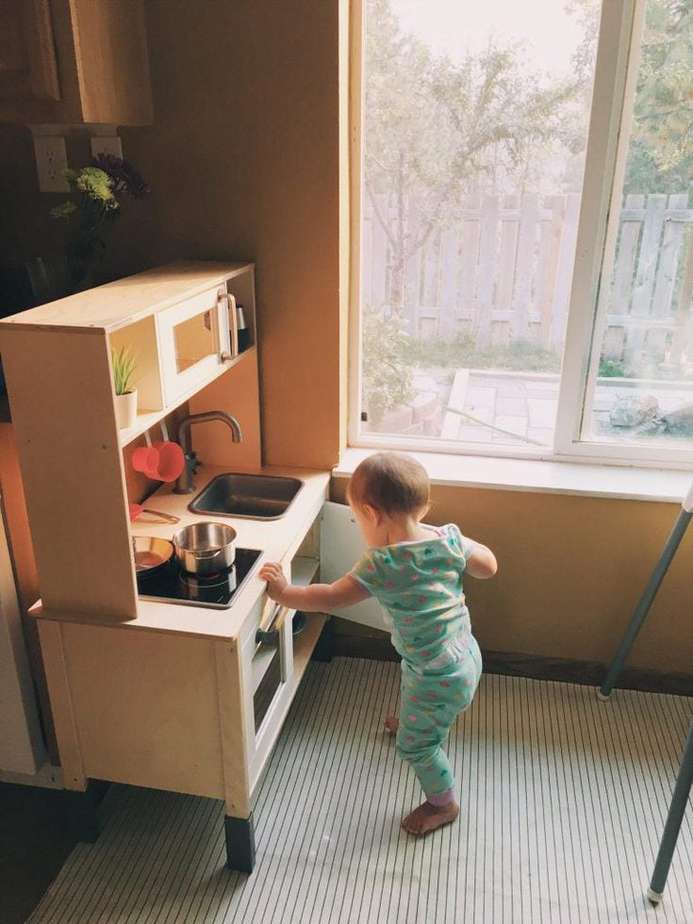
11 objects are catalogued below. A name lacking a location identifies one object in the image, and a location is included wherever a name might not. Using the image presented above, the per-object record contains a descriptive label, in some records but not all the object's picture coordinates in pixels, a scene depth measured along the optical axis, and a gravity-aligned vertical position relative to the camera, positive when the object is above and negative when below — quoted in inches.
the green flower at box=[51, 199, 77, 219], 66.1 -4.6
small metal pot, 67.3 -34.1
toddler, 67.0 -36.6
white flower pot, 57.2 -18.1
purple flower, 69.9 -1.9
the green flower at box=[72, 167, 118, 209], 66.4 -2.5
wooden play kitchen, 55.9 -34.9
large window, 77.7 -7.4
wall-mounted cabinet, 59.1 +6.9
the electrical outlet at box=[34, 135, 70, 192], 75.5 -0.9
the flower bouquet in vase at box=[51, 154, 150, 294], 66.7 -4.1
